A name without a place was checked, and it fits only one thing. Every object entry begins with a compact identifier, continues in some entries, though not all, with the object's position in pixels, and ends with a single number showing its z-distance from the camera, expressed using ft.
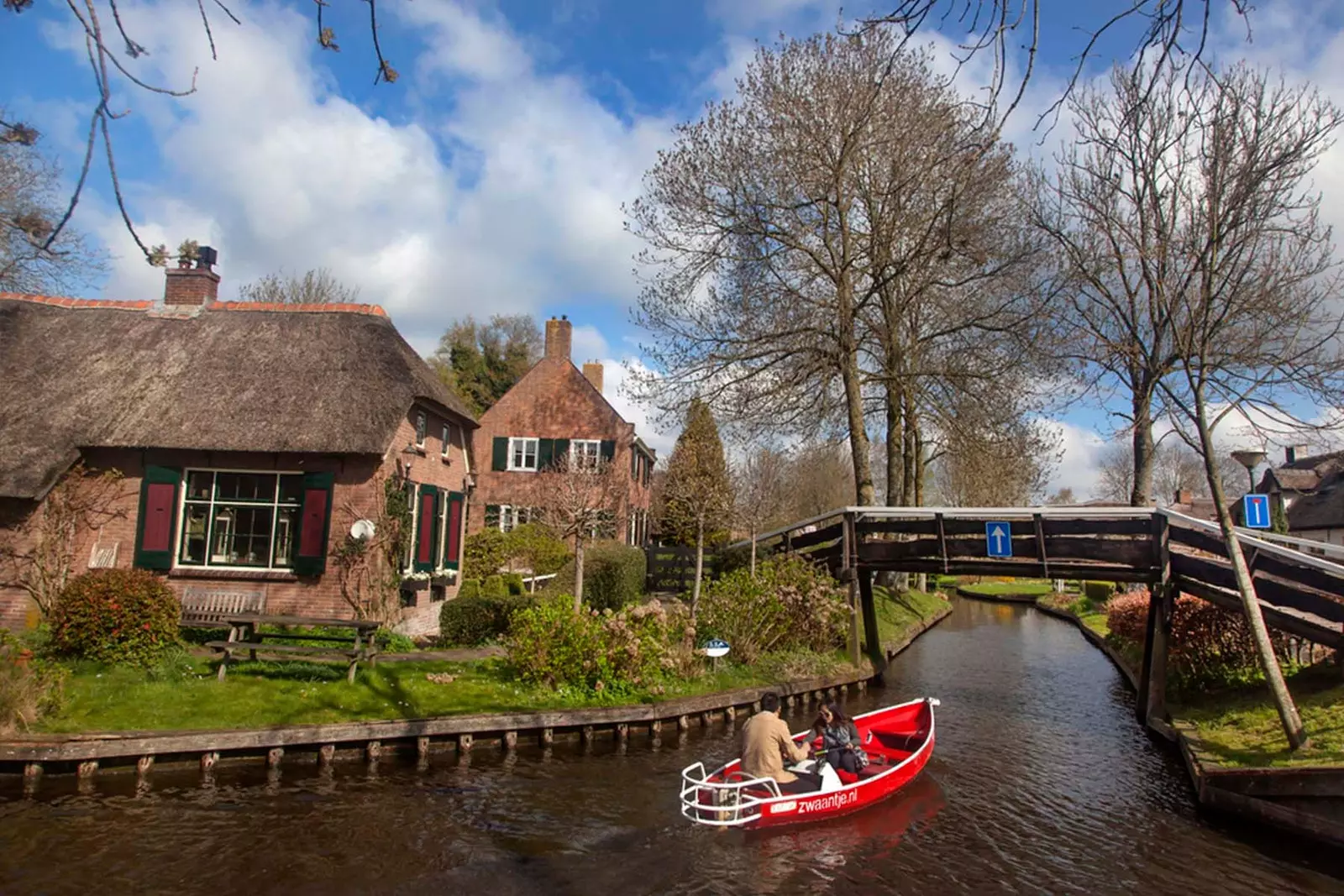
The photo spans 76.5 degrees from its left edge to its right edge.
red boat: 28.73
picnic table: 38.81
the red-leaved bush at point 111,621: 38.29
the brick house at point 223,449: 51.01
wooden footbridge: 36.04
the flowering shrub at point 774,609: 53.36
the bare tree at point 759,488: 78.79
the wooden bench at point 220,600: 49.70
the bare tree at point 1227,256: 34.83
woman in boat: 33.06
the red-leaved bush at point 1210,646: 45.21
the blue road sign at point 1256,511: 53.83
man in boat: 30.66
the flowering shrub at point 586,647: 42.65
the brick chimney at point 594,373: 115.03
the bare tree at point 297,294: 118.42
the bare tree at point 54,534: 49.78
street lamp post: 48.14
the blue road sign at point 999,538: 51.47
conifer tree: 62.80
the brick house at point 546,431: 100.01
